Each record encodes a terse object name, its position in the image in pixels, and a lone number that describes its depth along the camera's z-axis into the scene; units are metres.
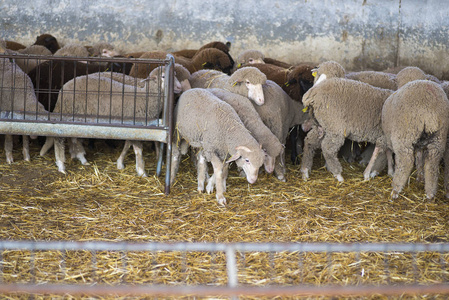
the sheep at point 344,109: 6.37
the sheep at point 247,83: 6.70
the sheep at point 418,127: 5.66
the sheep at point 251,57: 8.96
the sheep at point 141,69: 7.31
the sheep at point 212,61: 8.37
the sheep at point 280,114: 6.75
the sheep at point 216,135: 5.52
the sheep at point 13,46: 9.76
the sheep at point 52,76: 7.39
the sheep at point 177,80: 6.88
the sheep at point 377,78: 7.30
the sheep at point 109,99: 6.54
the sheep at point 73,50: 8.67
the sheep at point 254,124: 5.93
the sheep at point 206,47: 9.41
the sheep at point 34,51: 8.02
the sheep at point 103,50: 9.44
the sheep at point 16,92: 6.61
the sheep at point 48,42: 9.93
